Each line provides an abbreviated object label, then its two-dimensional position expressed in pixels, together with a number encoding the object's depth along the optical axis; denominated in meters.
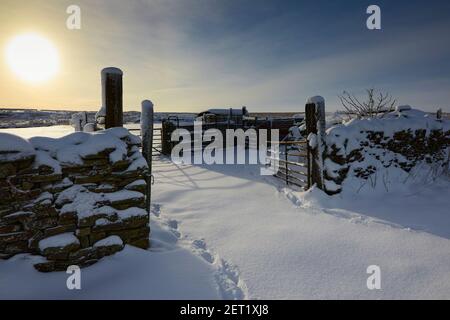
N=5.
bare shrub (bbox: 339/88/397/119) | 10.87
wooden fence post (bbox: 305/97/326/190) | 6.14
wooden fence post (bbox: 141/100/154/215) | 4.36
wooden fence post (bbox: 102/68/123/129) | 3.83
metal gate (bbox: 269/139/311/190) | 6.45
